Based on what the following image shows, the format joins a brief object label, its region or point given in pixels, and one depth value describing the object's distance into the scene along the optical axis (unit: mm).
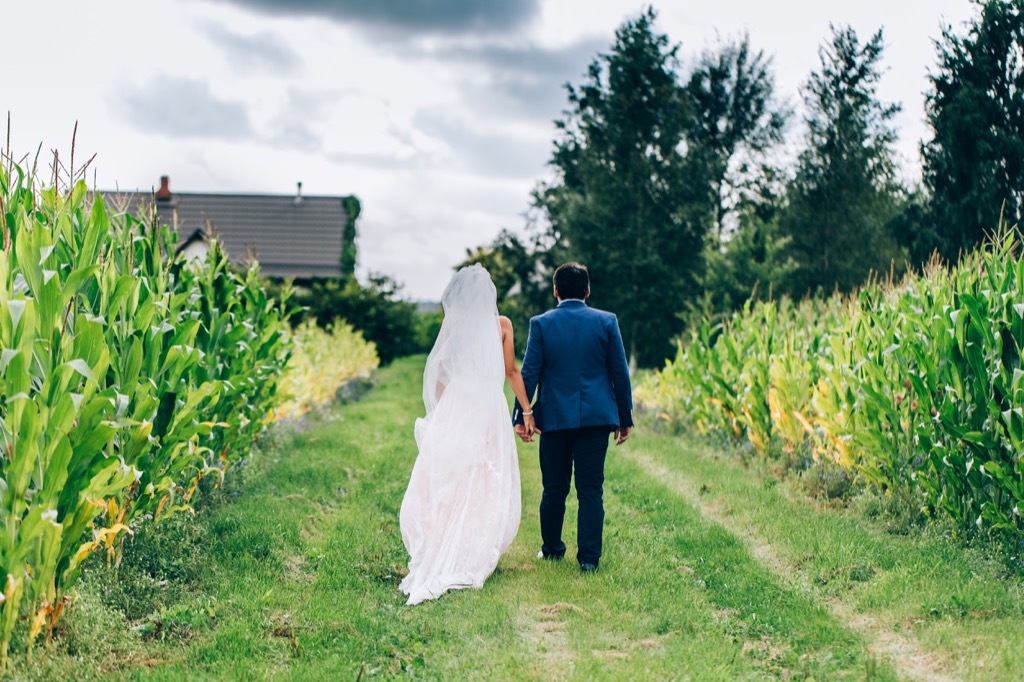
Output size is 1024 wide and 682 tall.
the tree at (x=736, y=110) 39406
